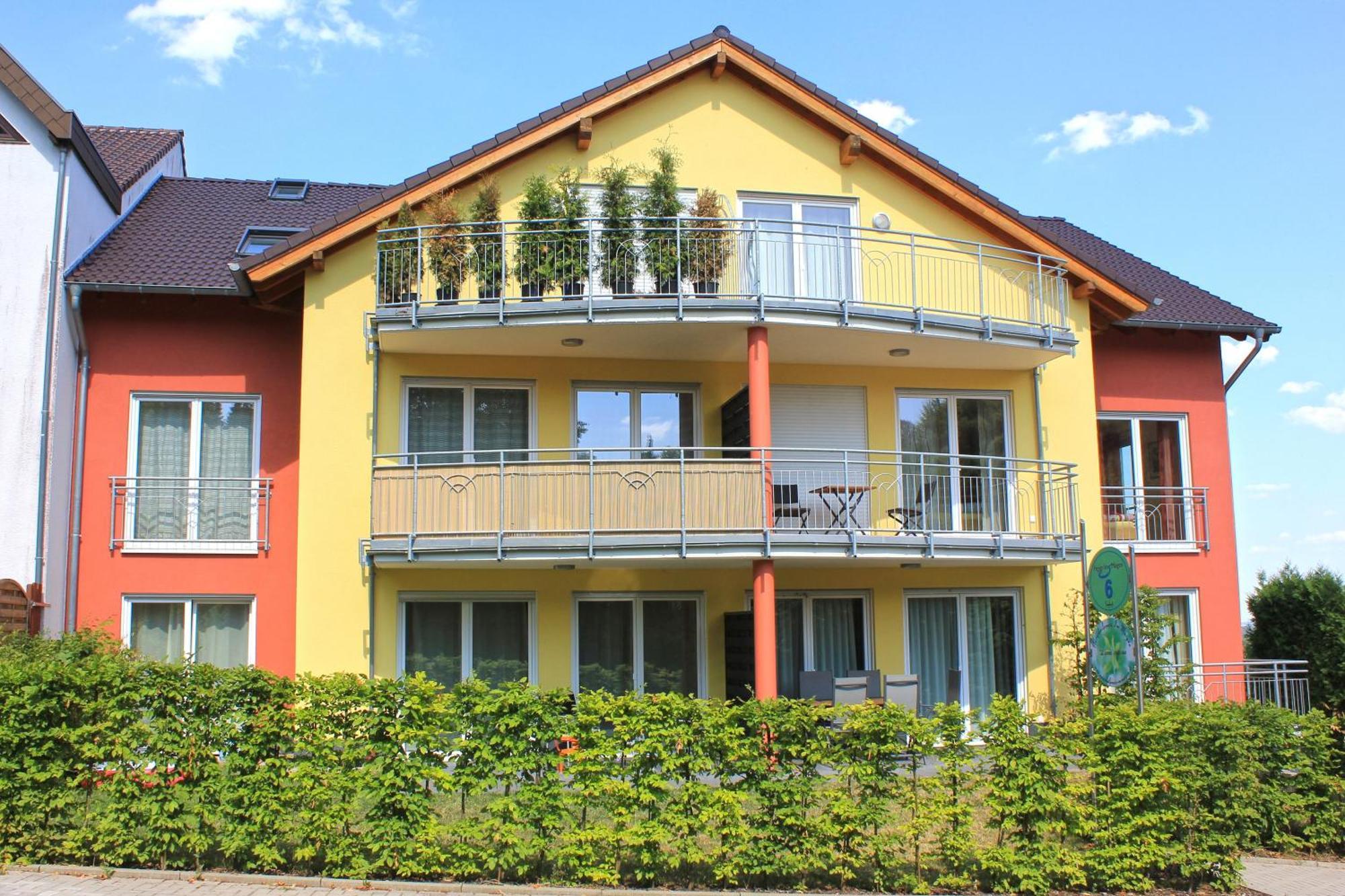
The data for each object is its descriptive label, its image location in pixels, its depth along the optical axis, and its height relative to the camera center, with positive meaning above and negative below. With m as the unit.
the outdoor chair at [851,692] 14.18 -1.34
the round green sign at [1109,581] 10.45 -0.04
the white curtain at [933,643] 16.11 -0.87
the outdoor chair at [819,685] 14.48 -1.27
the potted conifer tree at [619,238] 14.55 +4.27
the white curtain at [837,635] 15.95 -0.73
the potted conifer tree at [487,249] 14.49 +4.14
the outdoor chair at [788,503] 15.01 +0.99
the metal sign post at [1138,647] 9.99 -0.60
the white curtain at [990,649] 16.19 -0.98
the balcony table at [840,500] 14.60 +1.04
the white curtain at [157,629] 15.34 -0.50
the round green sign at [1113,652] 10.57 -0.68
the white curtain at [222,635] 15.46 -0.60
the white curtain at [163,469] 15.39 +1.61
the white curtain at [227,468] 15.53 +1.62
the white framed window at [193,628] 15.34 -0.50
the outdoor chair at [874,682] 15.05 -1.30
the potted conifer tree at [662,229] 14.60 +4.36
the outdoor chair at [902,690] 14.38 -1.36
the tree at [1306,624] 17.78 -0.78
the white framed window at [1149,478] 18.05 +1.53
